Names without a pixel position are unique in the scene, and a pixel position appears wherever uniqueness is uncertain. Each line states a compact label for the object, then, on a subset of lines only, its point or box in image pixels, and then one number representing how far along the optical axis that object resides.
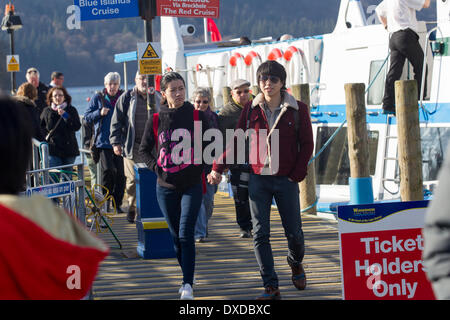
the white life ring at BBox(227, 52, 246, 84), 34.19
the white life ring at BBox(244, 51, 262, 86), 32.81
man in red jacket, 13.02
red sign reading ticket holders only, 10.50
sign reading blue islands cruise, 16.77
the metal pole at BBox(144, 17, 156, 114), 17.27
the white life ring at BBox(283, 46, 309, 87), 29.31
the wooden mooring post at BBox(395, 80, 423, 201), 18.17
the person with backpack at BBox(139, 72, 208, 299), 13.11
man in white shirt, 23.30
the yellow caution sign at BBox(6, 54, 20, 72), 44.81
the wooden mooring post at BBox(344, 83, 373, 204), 19.37
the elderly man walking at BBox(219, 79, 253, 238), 17.92
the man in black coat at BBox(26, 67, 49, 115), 28.86
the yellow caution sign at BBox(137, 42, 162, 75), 17.20
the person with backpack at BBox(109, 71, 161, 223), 19.37
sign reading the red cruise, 17.84
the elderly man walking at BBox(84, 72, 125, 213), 22.44
